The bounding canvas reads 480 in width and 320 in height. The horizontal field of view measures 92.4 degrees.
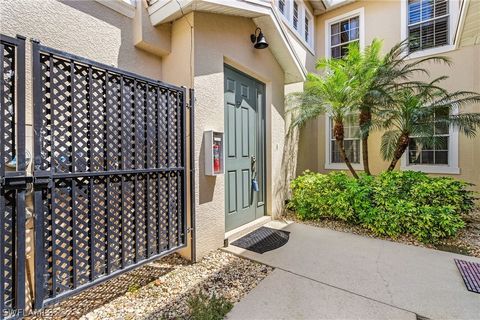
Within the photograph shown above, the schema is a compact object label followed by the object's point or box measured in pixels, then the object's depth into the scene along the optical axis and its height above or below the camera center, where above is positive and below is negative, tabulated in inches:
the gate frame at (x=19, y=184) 74.9 -7.8
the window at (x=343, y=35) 333.4 +181.1
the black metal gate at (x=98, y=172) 83.4 -5.5
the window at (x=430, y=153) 279.3 +3.3
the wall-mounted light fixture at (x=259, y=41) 181.8 +93.3
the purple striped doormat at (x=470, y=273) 113.6 -64.2
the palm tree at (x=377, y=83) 217.0 +70.6
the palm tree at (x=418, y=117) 205.8 +35.7
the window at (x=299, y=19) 264.5 +177.5
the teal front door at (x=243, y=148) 174.6 +7.7
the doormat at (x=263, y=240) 160.1 -62.0
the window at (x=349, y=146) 333.4 +15.2
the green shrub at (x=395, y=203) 168.4 -38.2
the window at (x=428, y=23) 281.1 +166.4
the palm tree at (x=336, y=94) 228.8 +64.3
